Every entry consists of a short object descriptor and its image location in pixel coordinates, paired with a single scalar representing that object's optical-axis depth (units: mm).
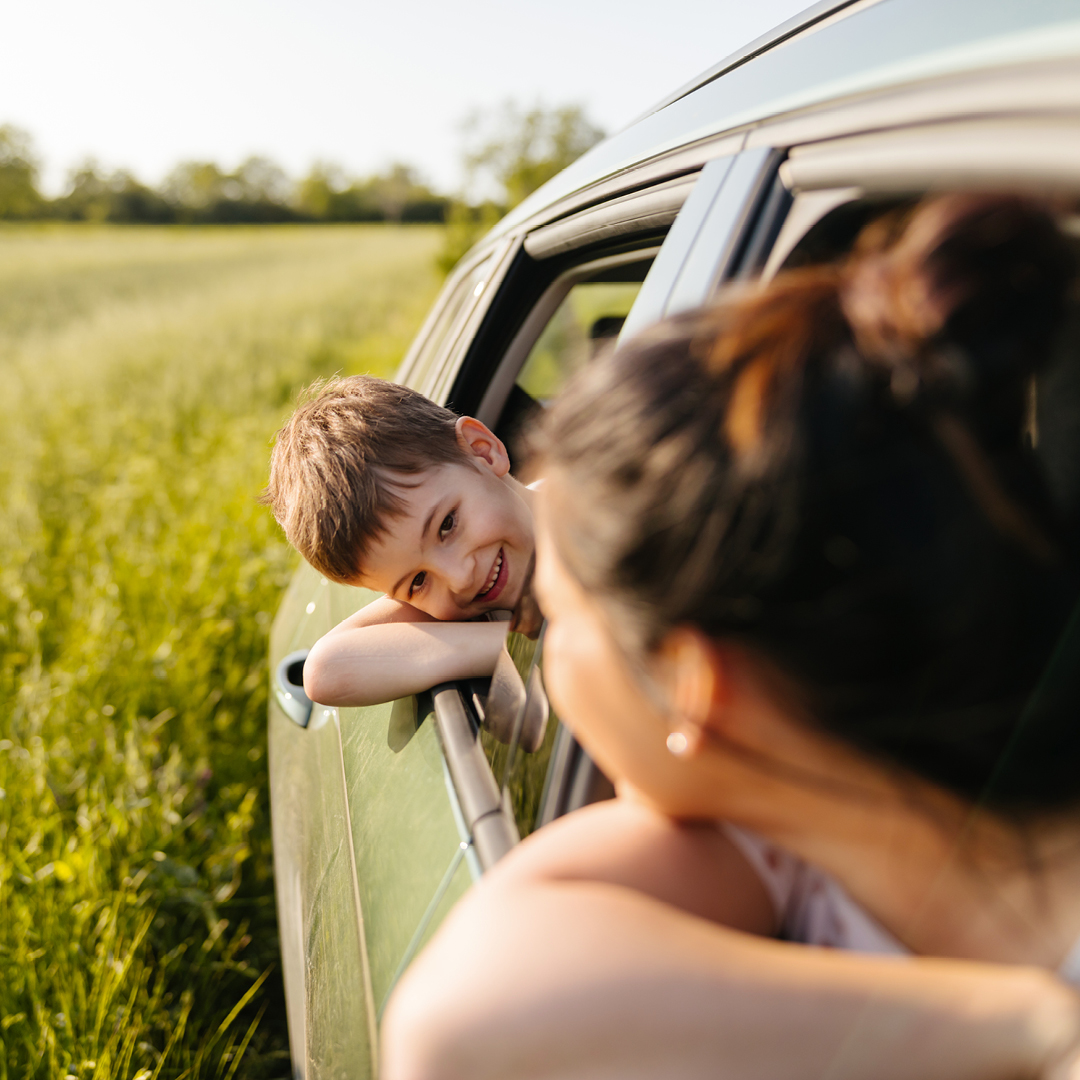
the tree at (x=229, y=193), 80938
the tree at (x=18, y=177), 76938
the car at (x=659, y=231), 780
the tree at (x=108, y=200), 79375
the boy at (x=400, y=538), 1595
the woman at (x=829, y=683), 650
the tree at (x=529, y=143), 48438
